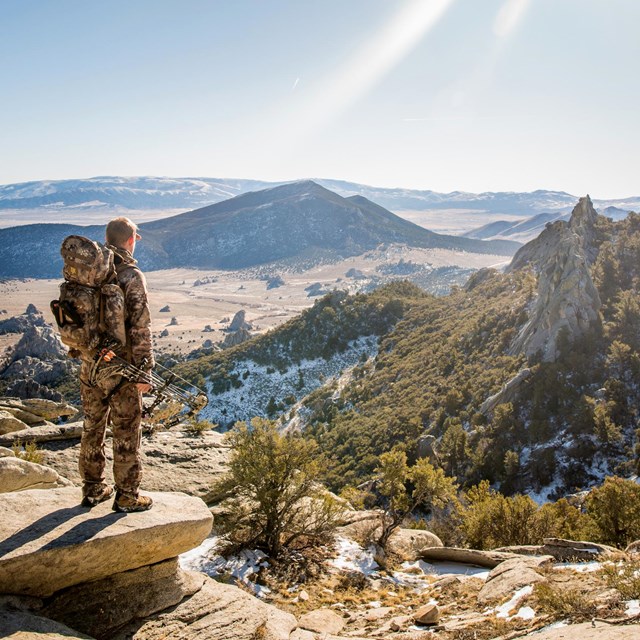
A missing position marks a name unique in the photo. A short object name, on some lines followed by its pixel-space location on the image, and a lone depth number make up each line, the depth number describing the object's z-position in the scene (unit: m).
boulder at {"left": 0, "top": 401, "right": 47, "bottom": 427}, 17.38
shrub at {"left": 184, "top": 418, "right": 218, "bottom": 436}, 15.01
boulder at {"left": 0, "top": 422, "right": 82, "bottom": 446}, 12.51
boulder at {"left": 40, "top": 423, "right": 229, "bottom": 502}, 11.81
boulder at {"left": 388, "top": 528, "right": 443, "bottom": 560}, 13.59
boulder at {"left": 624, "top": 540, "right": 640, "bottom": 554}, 10.60
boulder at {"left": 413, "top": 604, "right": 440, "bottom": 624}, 8.07
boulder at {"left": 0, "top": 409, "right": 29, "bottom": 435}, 14.67
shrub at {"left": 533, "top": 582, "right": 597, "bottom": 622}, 6.04
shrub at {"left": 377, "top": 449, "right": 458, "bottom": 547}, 14.80
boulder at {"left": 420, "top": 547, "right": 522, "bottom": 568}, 12.18
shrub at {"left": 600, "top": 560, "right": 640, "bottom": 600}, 6.16
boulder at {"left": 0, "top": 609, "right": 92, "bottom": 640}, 4.51
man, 6.46
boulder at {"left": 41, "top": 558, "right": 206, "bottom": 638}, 5.43
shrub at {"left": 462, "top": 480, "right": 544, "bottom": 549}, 15.78
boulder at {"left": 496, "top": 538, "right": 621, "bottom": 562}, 10.55
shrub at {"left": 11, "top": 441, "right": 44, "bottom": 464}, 11.14
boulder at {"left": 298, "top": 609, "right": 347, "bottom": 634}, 7.61
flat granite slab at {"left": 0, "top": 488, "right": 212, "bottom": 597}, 5.25
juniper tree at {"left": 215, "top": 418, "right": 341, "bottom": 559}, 10.71
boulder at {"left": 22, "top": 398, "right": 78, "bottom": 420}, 18.44
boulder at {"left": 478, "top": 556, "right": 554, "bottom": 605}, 8.81
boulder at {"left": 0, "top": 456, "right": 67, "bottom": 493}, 9.00
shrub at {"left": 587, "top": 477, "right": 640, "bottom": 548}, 15.92
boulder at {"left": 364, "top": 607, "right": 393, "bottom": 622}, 8.64
